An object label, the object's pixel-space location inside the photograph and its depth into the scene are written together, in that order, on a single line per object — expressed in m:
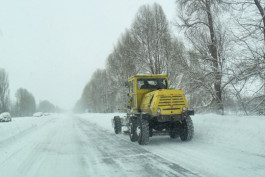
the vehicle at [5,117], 37.31
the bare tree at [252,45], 9.27
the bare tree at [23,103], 93.50
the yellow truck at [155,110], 9.08
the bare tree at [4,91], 60.65
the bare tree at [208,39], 11.65
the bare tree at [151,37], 20.73
